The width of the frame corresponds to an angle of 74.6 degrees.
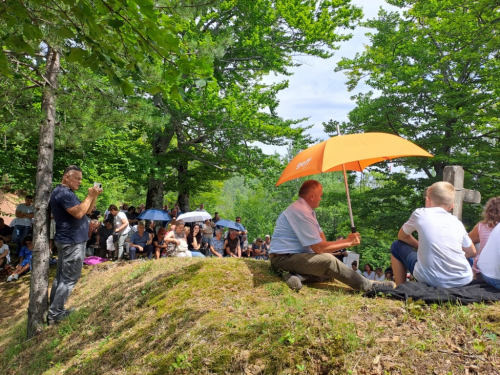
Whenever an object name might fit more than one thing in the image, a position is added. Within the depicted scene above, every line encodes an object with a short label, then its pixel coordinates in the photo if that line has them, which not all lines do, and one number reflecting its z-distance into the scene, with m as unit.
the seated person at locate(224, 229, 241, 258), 10.57
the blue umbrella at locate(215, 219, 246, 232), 13.20
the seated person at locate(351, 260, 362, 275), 12.23
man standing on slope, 4.72
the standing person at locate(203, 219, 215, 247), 11.11
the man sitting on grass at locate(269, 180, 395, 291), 4.17
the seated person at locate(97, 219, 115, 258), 9.91
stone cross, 6.11
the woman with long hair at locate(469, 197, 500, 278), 4.00
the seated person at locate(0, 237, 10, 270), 9.83
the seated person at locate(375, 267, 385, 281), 13.22
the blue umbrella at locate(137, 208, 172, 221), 11.88
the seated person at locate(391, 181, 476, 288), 3.41
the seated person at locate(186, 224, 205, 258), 9.48
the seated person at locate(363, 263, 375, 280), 13.29
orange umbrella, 3.69
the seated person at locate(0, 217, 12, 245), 10.58
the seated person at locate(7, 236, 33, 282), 9.66
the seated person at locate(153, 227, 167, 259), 9.27
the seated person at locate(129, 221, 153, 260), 9.48
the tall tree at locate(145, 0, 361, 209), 13.21
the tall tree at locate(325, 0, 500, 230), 13.33
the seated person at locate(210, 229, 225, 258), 10.18
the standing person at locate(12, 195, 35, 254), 10.21
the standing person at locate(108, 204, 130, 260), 9.30
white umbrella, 11.02
